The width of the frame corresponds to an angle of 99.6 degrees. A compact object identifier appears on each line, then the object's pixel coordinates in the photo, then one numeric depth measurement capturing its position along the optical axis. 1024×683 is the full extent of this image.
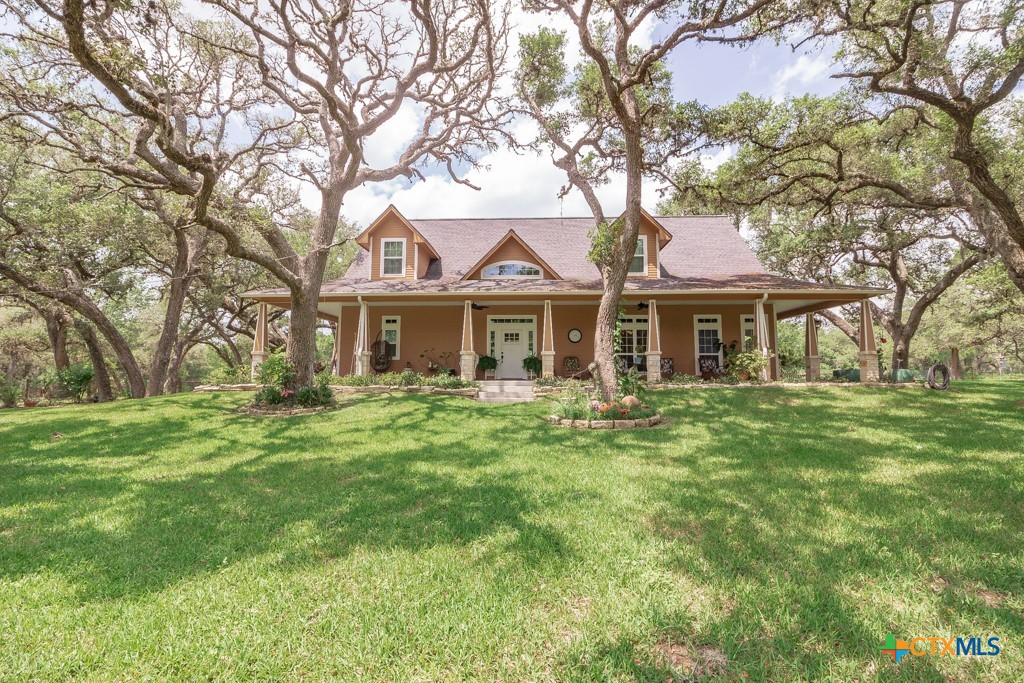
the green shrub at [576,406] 8.65
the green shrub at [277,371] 10.80
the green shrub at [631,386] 9.98
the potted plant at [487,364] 15.99
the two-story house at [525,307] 15.52
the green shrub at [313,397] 10.69
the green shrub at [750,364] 13.13
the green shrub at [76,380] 16.80
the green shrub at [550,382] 12.88
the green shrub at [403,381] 12.75
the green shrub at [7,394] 18.75
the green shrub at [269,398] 10.60
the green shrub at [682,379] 13.46
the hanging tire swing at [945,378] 11.56
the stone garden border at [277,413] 10.01
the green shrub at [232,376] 14.98
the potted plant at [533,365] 15.94
